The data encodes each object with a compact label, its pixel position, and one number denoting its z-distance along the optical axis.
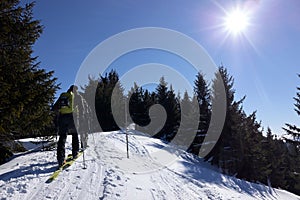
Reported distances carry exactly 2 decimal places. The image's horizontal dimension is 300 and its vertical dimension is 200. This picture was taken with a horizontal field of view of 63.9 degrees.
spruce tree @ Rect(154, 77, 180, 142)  34.53
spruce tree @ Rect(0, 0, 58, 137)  8.11
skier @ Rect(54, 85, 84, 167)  7.71
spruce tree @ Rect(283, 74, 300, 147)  22.06
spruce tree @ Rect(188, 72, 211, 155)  25.97
